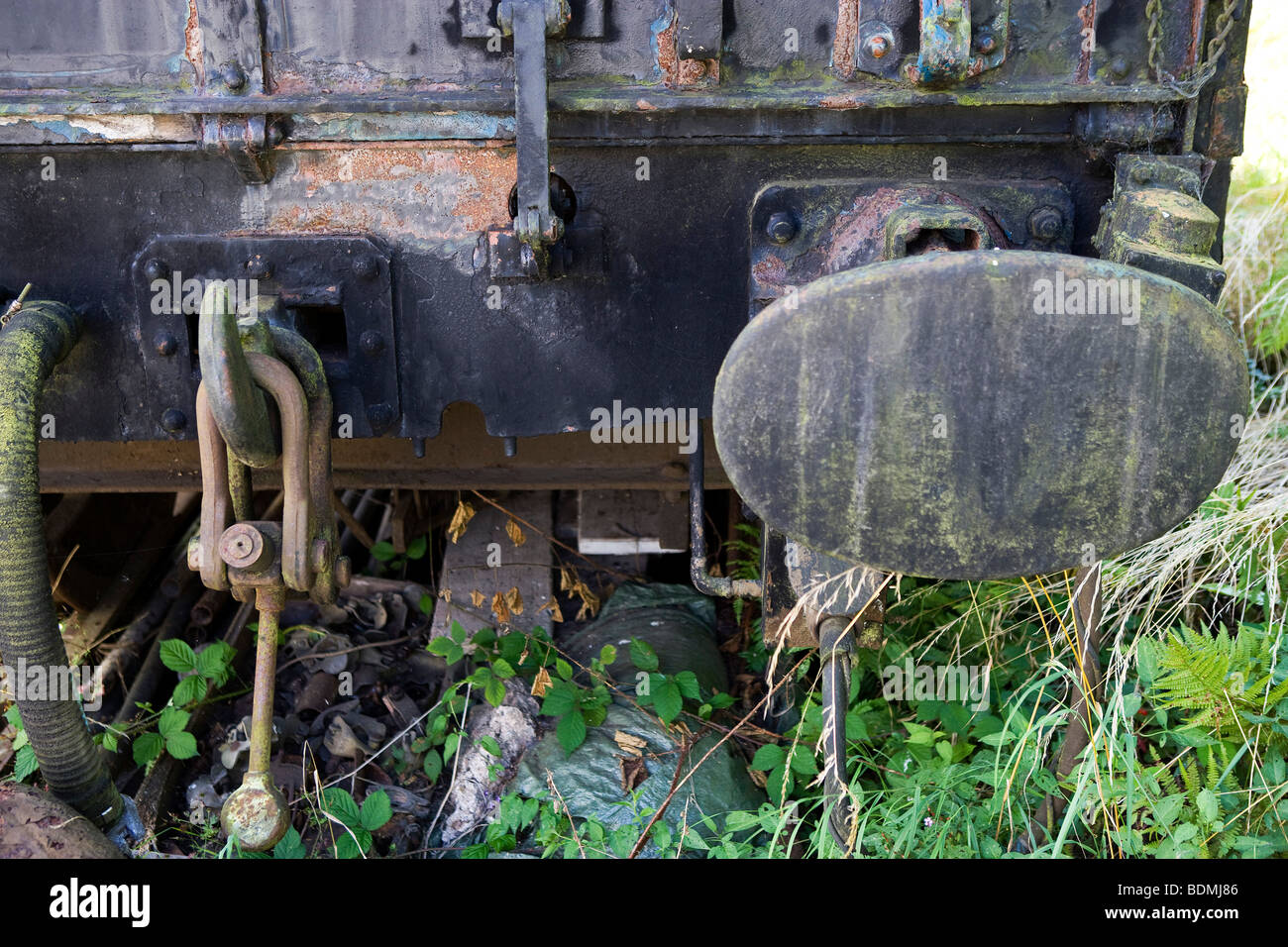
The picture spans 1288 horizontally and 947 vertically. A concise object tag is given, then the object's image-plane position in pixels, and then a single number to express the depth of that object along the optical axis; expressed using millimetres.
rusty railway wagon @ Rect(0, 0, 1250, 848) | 1697
